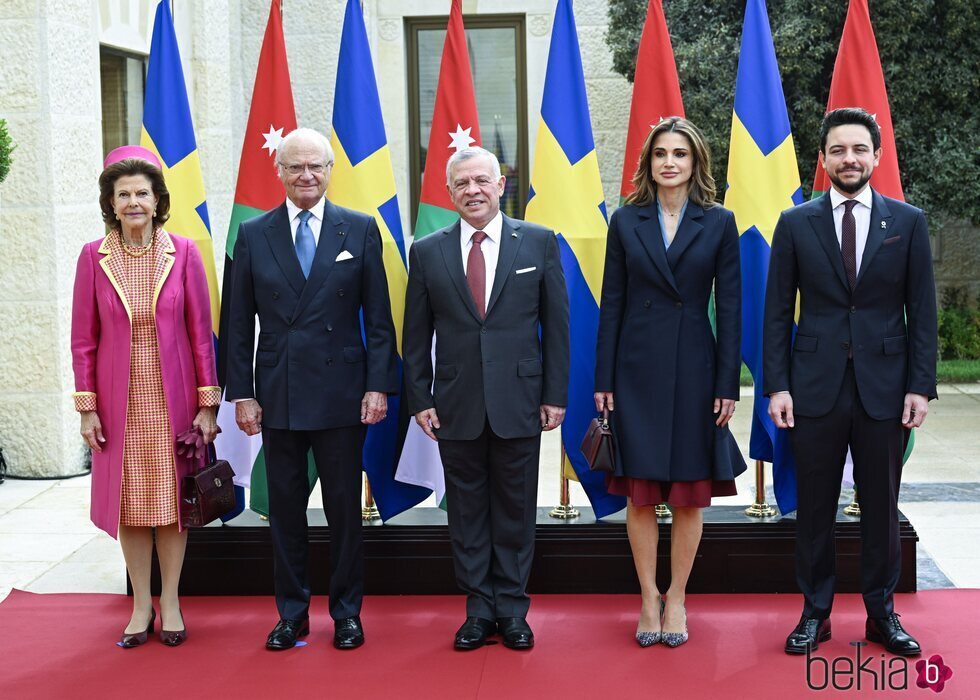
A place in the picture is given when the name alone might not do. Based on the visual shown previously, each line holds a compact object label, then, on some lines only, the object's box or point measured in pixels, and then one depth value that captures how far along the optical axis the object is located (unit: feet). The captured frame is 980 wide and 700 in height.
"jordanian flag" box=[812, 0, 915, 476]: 16.49
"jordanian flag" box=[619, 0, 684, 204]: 16.51
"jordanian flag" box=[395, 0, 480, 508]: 16.72
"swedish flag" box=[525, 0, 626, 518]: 16.30
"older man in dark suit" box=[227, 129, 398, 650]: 13.97
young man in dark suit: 13.24
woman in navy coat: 13.83
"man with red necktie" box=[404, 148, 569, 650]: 13.82
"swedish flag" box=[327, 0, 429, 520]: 16.51
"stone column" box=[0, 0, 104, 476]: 23.39
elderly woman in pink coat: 14.17
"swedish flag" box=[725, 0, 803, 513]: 16.14
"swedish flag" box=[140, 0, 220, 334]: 16.72
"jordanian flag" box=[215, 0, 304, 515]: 16.80
